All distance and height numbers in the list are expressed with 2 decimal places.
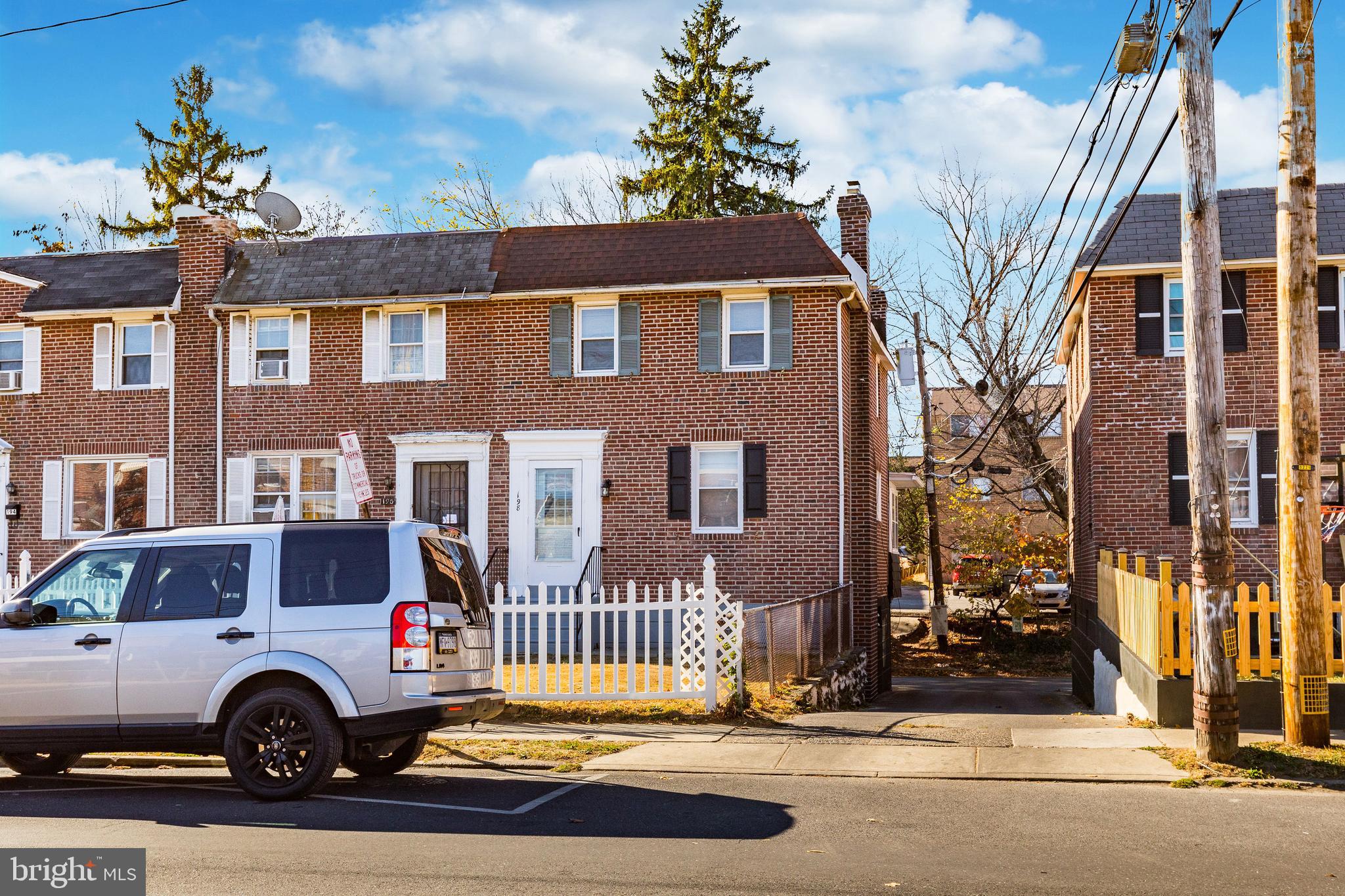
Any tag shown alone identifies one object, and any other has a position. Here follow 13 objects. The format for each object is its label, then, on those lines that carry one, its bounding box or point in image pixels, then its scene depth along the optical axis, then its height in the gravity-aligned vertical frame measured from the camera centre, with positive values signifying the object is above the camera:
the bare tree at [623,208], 43.91 +10.10
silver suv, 9.11 -1.06
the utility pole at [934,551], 32.97 -1.31
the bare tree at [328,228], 46.75 +10.09
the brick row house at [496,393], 21.55 +1.94
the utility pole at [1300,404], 10.44 +0.79
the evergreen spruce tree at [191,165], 47.19 +12.56
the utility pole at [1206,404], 10.04 +0.75
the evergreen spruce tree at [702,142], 42.53 +12.03
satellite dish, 24.48 +5.58
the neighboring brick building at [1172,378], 20.36 +1.96
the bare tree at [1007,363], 33.09 +3.59
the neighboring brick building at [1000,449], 33.16 +1.44
